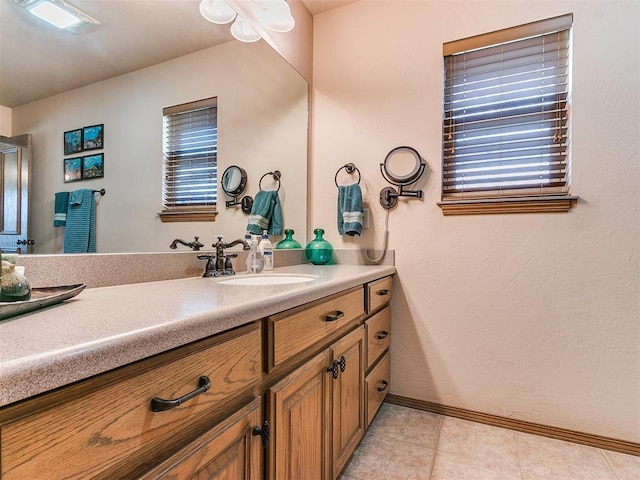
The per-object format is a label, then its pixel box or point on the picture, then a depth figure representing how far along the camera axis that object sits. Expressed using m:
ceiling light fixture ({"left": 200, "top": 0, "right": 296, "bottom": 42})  1.46
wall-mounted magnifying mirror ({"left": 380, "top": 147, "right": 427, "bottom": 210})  1.88
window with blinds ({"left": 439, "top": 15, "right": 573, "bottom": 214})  1.67
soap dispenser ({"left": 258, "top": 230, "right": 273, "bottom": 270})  1.69
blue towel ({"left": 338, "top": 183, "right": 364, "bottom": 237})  1.93
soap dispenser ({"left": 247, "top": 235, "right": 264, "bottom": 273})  1.55
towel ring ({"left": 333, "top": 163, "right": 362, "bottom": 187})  2.07
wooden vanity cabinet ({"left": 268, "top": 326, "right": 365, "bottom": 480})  0.86
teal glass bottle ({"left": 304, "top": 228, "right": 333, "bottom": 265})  1.99
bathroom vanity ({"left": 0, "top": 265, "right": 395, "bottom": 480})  0.40
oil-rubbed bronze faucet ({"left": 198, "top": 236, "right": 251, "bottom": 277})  1.34
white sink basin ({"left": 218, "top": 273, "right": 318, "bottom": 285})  1.39
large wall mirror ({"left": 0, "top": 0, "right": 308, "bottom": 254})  0.83
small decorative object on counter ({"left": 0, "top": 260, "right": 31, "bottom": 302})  0.60
